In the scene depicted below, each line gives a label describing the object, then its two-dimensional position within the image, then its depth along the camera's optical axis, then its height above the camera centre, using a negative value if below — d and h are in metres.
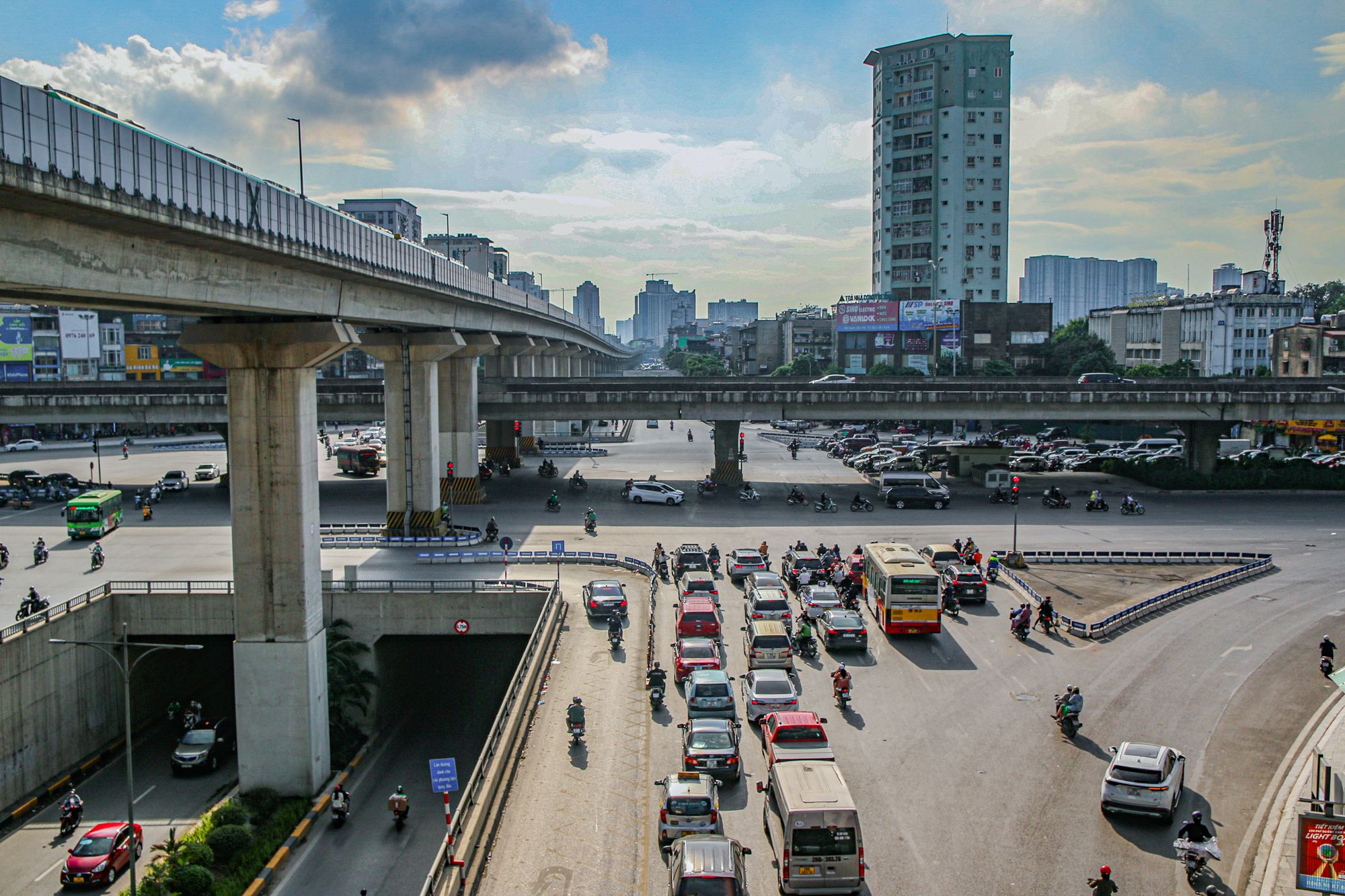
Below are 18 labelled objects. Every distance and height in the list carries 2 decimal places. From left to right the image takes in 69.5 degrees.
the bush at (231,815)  25.97 -11.53
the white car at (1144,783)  18.91 -7.87
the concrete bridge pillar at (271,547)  28.62 -4.76
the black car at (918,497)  57.06 -6.68
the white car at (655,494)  59.06 -6.66
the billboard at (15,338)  105.56 +5.48
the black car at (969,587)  35.47 -7.43
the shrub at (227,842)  24.56 -11.55
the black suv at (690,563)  40.00 -7.36
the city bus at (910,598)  31.02 -6.88
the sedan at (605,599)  33.41 -7.44
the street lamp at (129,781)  20.42 -8.53
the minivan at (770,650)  27.59 -7.57
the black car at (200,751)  31.84 -12.05
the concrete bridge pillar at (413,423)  46.38 -1.79
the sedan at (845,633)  29.92 -7.68
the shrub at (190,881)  22.41 -11.44
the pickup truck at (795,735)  20.48 -7.58
